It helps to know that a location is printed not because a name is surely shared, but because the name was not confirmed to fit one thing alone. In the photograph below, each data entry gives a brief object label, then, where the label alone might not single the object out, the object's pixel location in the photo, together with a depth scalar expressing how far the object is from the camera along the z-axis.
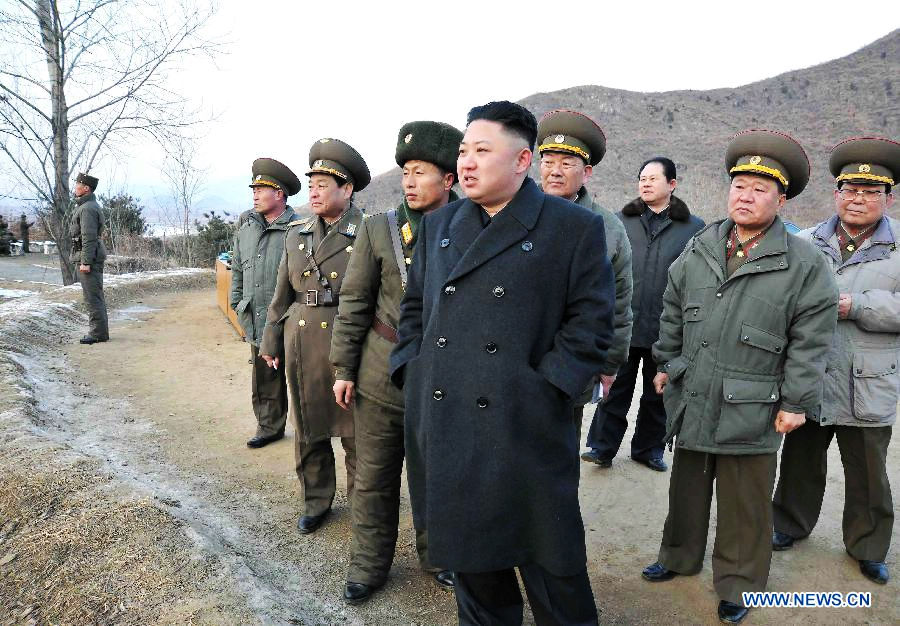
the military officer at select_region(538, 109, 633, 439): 3.44
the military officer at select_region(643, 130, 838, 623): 2.75
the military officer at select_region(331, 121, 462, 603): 2.87
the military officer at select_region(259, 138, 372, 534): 3.47
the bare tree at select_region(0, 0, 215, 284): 12.09
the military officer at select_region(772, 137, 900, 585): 3.21
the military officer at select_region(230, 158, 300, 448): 4.87
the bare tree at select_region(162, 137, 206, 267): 18.73
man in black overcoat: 2.09
